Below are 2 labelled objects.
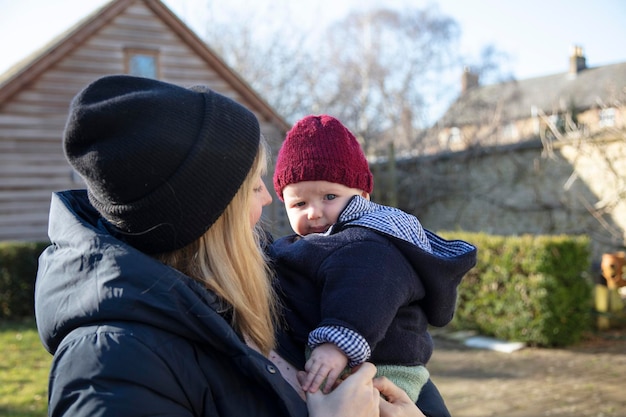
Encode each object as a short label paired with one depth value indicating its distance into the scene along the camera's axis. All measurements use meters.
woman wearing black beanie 1.34
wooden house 14.52
